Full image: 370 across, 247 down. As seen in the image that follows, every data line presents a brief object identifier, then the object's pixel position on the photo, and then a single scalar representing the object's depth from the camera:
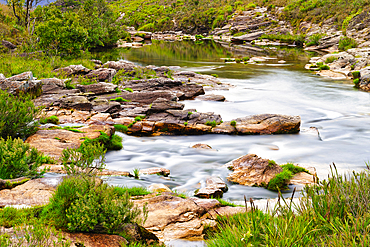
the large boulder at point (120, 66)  29.87
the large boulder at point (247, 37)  72.06
